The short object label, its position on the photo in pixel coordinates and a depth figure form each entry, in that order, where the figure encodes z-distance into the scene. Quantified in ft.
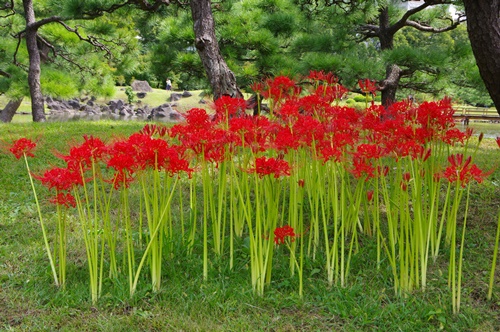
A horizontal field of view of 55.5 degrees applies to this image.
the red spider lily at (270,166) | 7.28
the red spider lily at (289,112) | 8.15
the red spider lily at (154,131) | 7.65
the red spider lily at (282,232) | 7.27
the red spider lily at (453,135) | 8.34
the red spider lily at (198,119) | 8.09
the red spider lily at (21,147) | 7.88
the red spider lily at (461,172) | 6.81
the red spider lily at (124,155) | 7.14
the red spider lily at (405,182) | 7.57
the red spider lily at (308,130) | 7.63
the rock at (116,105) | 74.59
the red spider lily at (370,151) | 7.38
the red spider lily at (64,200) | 7.62
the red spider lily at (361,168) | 7.73
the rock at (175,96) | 80.85
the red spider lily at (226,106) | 8.45
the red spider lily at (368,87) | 8.57
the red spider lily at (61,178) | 7.36
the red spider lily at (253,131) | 7.50
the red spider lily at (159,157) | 7.18
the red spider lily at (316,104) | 8.86
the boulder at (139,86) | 87.76
